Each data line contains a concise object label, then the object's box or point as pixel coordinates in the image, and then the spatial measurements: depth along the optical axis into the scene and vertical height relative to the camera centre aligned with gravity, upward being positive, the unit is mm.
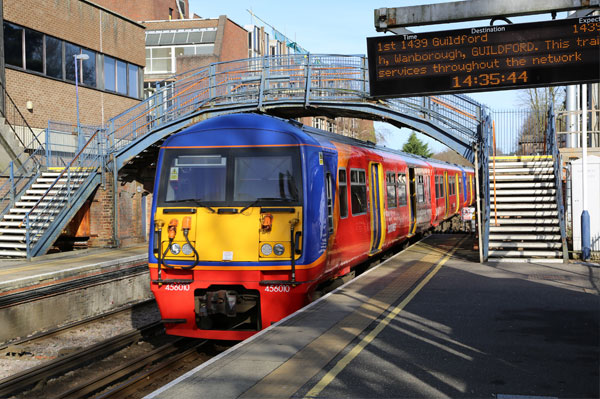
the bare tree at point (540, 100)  37062 +5609
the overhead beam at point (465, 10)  9859 +2852
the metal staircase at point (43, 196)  17891 +205
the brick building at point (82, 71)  21984 +5715
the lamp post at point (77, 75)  25994 +5362
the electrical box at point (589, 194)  15086 -23
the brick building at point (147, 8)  52747 +16452
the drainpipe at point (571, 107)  26891 +3554
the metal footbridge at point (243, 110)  17656 +2368
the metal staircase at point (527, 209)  15227 -376
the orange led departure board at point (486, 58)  10445 +2272
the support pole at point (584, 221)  14500 -615
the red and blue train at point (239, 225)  9133 -362
